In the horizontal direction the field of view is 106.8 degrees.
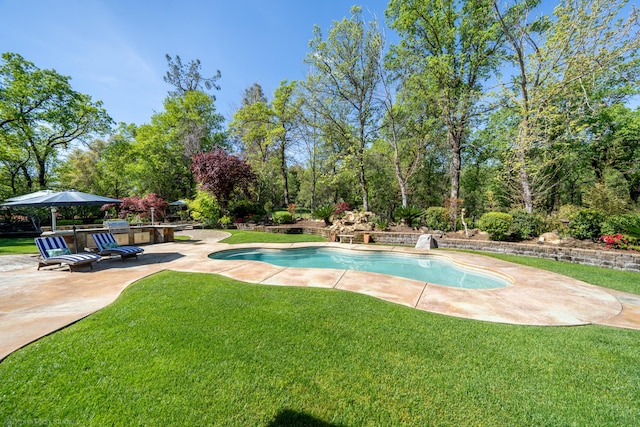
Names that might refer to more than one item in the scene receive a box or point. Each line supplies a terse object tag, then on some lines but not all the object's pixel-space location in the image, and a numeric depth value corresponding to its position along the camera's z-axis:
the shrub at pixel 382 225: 11.97
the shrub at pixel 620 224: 6.82
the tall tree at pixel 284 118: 19.73
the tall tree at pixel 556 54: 7.74
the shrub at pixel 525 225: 8.95
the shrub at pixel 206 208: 15.02
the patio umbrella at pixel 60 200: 6.48
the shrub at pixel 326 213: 14.26
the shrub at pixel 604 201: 9.39
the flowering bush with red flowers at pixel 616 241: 6.83
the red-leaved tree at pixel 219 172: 15.40
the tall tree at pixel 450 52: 12.35
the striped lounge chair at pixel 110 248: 7.14
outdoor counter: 8.14
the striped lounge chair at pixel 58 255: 5.88
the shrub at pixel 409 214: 12.05
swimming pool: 6.42
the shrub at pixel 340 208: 14.71
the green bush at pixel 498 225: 8.99
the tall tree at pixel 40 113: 14.52
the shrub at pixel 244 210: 17.06
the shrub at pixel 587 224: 7.64
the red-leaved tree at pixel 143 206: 16.06
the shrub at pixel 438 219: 11.30
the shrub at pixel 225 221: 15.74
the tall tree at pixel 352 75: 14.35
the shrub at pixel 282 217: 15.44
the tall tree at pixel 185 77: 24.38
